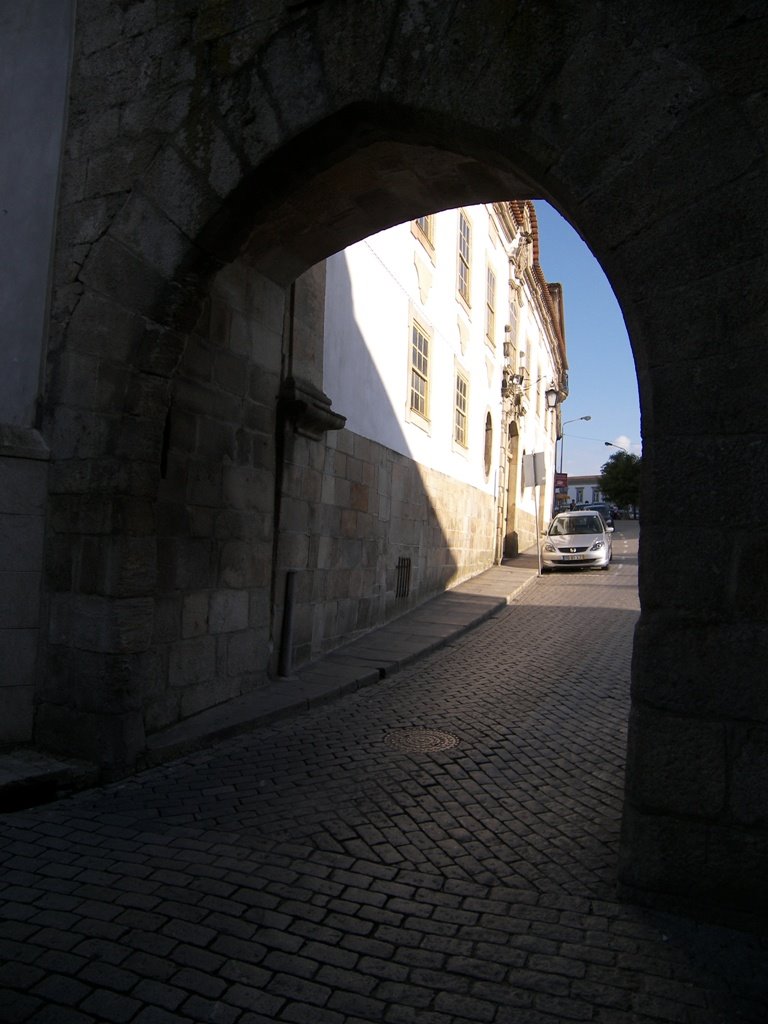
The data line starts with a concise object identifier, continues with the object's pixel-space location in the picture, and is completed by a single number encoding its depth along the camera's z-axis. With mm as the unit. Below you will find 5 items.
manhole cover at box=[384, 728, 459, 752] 4812
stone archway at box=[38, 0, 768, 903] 2727
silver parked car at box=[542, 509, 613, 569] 17750
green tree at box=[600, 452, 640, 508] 61531
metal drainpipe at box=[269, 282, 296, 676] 6289
